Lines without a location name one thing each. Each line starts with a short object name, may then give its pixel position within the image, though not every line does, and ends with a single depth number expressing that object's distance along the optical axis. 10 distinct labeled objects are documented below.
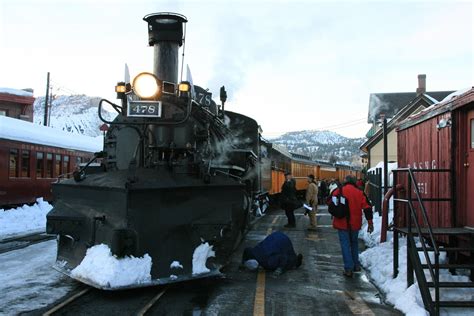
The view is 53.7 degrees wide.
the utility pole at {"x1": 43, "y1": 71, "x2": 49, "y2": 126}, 33.08
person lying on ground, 7.55
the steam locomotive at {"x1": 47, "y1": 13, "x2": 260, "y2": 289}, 5.95
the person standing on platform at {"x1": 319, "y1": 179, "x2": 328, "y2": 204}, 24.94
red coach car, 15.25
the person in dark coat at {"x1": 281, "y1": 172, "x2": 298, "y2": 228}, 13.77
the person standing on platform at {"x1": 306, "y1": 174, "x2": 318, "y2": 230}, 13.09
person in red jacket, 7.41
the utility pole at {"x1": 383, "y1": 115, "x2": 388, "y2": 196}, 10.66
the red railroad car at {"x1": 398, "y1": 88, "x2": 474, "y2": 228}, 6.24
